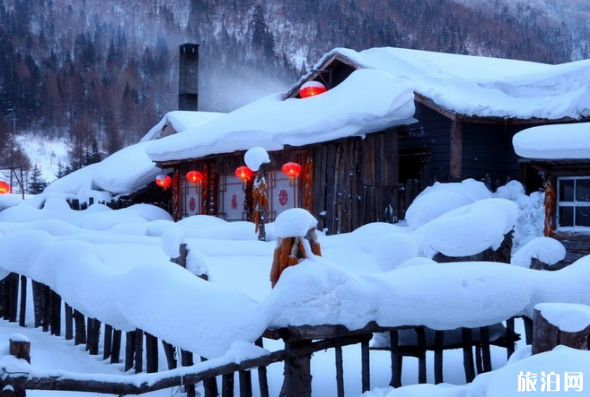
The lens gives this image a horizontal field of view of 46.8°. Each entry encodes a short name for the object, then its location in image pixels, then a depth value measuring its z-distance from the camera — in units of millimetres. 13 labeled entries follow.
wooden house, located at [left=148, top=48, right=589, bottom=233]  14891
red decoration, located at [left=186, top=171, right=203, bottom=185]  20125
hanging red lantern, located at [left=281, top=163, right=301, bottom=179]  16375
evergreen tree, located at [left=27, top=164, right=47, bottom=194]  43375
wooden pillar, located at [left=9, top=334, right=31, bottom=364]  3785
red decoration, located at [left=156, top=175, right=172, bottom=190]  22672
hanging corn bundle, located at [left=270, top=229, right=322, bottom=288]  5285
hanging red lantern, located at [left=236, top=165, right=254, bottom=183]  17620
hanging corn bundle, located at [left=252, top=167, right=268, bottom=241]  13984
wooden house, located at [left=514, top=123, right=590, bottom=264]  11367
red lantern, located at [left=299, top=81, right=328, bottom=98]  18422
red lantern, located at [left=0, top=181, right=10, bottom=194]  23362
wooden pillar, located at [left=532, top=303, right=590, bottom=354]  3730
